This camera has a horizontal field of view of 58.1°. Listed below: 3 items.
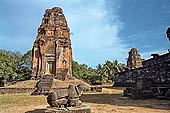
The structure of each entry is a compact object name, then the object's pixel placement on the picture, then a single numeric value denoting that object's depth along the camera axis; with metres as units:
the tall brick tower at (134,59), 34.72
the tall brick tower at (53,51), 23.55
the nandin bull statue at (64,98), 5.95
